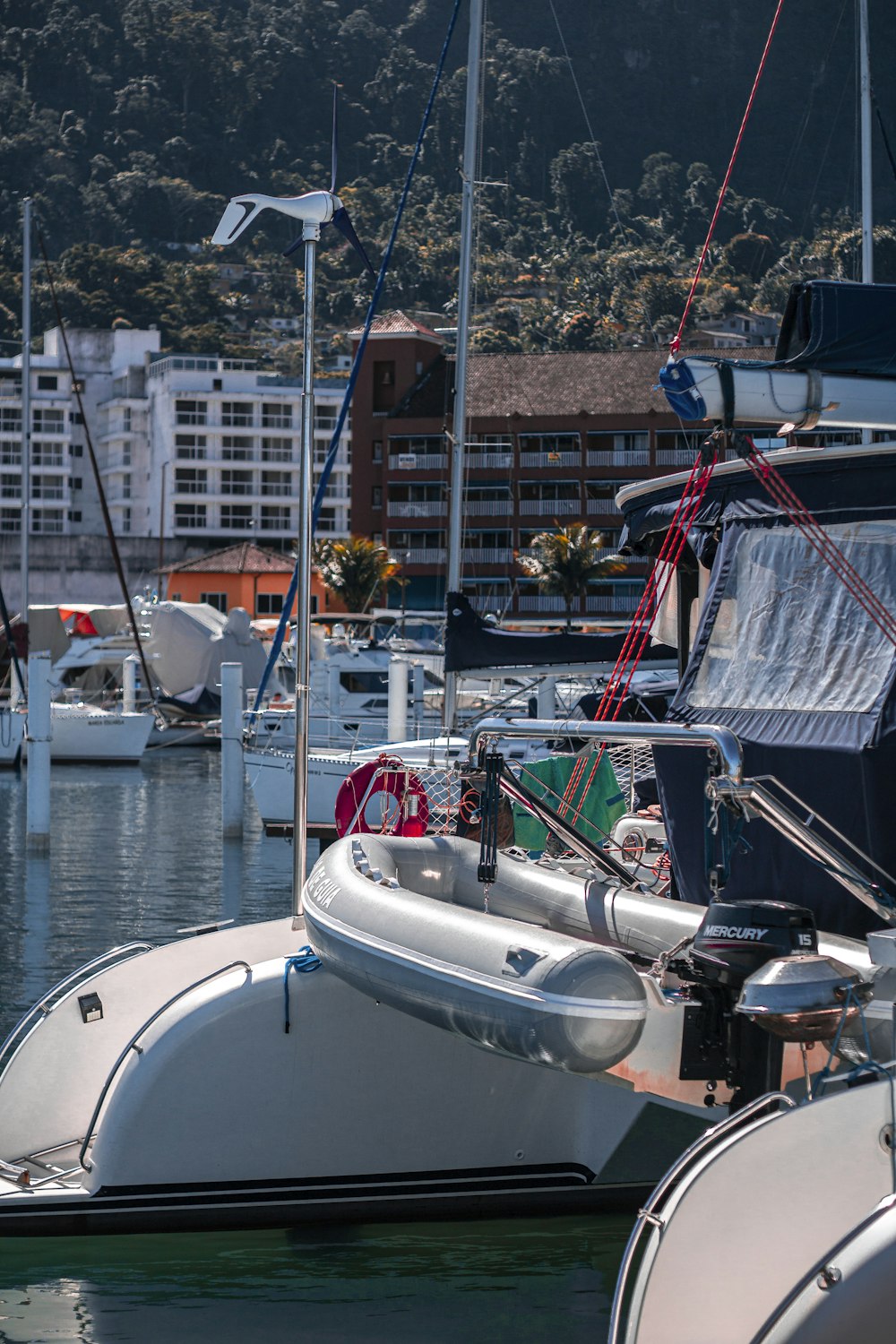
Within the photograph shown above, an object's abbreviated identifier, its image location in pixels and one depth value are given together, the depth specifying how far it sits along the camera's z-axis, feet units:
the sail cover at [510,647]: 68.95
